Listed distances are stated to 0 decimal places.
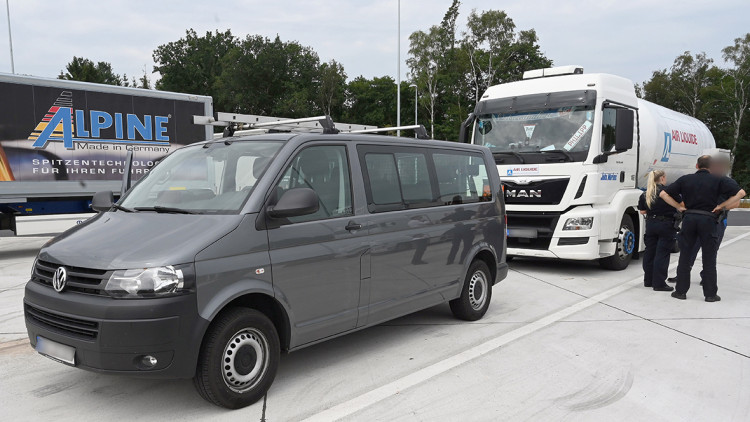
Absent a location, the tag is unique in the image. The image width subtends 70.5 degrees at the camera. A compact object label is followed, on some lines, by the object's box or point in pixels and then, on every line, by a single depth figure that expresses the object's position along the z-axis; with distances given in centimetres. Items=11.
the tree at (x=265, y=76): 5250
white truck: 846
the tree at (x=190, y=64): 6153
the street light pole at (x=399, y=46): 3064
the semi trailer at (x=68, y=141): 1055
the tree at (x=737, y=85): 4753
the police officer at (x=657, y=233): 755
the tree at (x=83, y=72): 5659
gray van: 331
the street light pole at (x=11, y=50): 3806
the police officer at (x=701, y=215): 677
